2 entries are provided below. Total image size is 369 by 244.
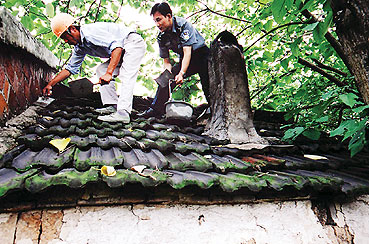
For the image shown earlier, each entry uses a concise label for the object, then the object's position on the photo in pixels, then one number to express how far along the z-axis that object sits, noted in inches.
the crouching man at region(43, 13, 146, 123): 128.2
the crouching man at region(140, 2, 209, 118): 135.7
